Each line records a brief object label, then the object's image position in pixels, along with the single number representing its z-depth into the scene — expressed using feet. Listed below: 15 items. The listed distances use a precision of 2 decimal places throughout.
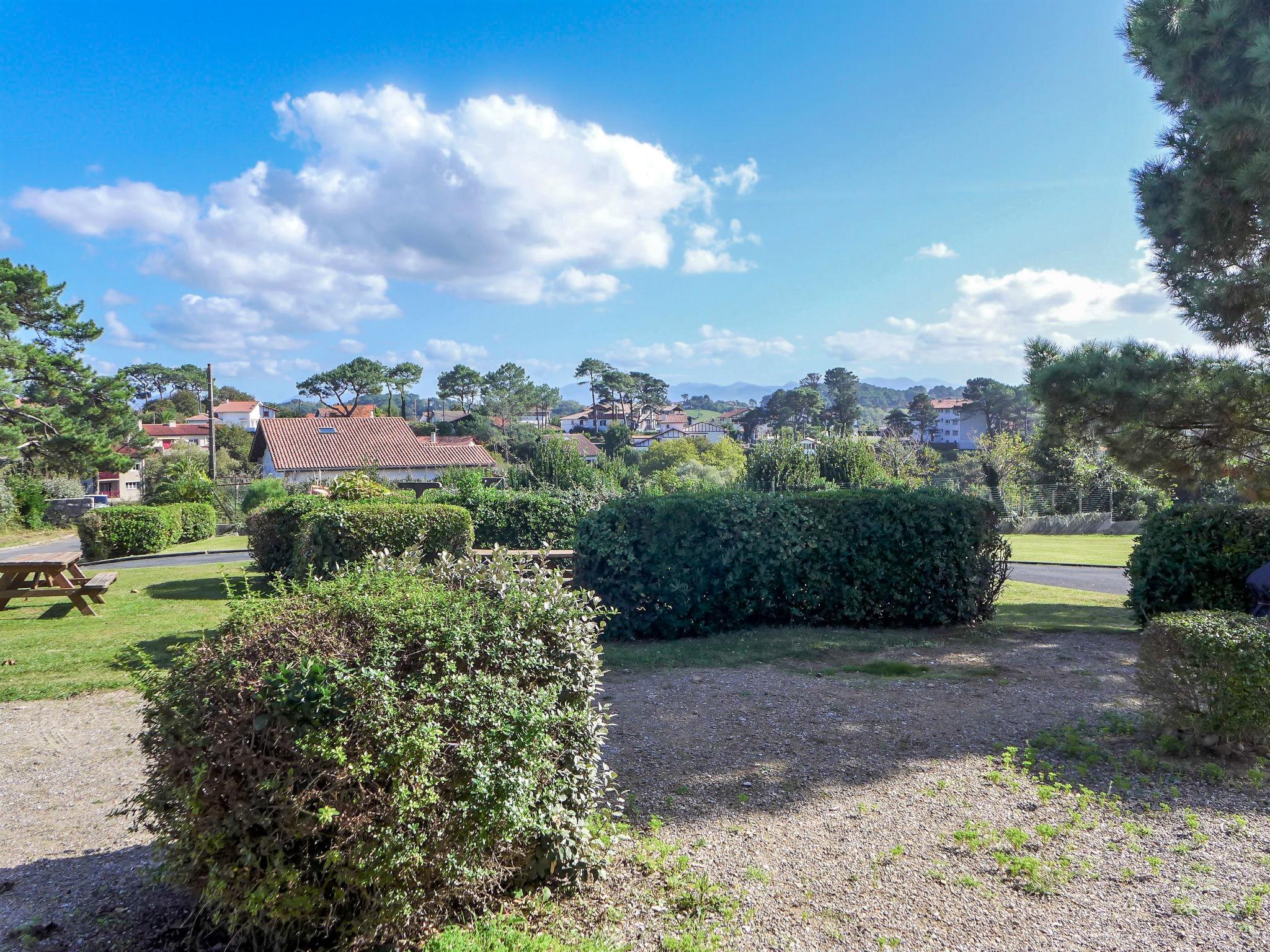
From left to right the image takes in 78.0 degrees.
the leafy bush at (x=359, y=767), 8.09
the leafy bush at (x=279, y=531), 38.24
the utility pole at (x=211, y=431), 110.52
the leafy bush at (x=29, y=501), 100.83
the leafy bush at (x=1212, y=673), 14.12
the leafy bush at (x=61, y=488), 111.55
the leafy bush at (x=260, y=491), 87.10
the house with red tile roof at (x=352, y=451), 151.74
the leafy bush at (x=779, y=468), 73.61
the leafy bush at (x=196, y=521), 75.00
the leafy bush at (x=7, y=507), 97.19
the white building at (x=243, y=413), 328.29
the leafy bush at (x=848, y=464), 77.71
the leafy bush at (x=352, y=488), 41.39
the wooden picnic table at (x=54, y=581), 32.42
